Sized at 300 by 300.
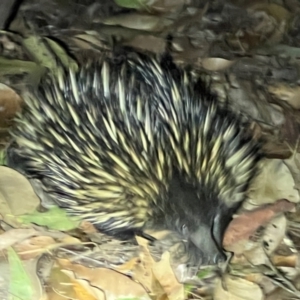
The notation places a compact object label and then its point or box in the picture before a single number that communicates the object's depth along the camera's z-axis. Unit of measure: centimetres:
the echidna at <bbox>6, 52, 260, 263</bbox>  132
